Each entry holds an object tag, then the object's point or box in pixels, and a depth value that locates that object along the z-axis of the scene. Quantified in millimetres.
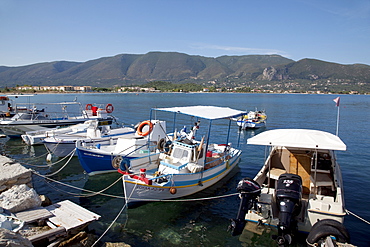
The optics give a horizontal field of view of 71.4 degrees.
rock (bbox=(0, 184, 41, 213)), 8743
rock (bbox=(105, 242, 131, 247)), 8602
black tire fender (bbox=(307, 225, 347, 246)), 7858
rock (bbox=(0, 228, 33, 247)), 5862
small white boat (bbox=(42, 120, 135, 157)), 20891
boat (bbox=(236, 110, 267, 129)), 40188
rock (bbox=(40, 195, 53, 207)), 10398
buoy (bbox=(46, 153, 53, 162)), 20344
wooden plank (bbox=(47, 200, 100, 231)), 8703
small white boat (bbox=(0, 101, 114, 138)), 29677
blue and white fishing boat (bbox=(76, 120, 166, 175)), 15242
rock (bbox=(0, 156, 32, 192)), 10234
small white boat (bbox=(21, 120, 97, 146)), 25123
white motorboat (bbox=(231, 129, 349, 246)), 8602
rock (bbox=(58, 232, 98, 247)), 8014
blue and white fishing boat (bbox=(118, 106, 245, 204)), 11984
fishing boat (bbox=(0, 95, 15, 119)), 33556
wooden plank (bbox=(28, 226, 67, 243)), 7664
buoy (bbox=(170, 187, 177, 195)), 12425
